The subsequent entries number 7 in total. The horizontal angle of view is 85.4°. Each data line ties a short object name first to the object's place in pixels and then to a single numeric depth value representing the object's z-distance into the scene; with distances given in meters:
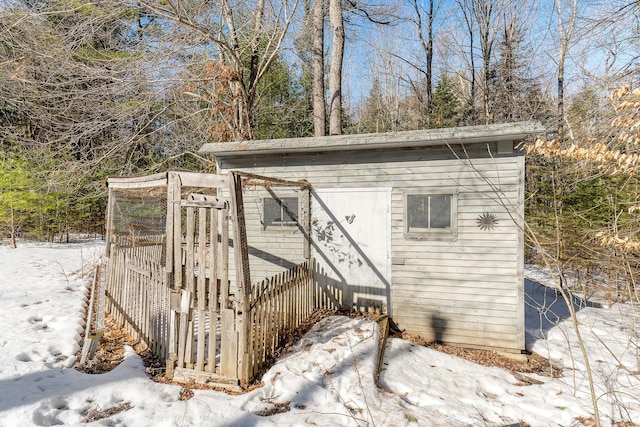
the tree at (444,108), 15.37
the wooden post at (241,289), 3.70
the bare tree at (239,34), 8.61
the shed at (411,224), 5.43
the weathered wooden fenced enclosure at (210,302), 3.73
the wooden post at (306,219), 6.43
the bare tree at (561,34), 12.55
